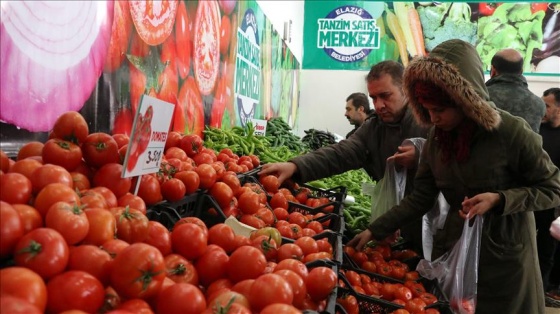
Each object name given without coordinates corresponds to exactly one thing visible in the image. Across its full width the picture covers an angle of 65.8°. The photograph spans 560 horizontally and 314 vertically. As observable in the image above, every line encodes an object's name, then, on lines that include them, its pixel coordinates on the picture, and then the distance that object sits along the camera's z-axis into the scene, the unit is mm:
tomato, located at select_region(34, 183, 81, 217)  1062
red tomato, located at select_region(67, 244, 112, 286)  968
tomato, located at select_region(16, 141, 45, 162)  1454
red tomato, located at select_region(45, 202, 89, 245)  994
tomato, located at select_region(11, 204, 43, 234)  996
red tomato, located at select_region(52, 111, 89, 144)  1452
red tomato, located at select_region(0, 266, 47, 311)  807
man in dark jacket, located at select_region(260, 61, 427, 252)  2928
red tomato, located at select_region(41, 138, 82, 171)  1345
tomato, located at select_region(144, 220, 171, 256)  1255
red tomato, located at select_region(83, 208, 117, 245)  1077
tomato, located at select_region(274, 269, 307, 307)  1194
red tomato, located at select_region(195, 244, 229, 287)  1271
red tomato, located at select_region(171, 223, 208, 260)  1277
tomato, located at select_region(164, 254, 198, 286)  1182
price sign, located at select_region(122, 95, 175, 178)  1408
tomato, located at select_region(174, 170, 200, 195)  1895
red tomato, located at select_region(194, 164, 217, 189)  2055
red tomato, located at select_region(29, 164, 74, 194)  1157
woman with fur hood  2230
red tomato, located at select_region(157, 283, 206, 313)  990
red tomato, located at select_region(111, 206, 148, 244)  1217
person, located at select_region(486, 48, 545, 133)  4066
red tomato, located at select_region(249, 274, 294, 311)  1042
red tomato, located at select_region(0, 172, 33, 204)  1053
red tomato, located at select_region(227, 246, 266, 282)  1231
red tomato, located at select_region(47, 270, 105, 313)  877
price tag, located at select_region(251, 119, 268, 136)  4805
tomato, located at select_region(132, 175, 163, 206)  1653
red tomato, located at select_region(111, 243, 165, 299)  952
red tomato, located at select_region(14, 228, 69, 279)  897
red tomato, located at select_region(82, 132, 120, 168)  1478
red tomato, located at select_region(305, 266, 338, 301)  1275
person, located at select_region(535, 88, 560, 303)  5305
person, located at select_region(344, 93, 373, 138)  7457
